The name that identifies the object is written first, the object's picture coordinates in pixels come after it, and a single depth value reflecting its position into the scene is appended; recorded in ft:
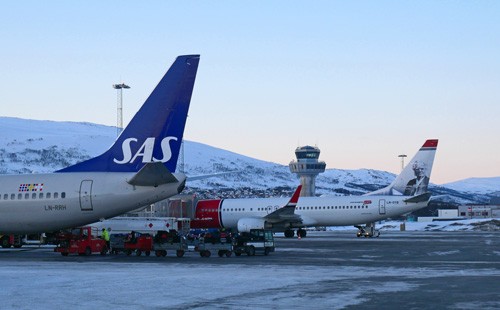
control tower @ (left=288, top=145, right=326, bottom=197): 648.79
